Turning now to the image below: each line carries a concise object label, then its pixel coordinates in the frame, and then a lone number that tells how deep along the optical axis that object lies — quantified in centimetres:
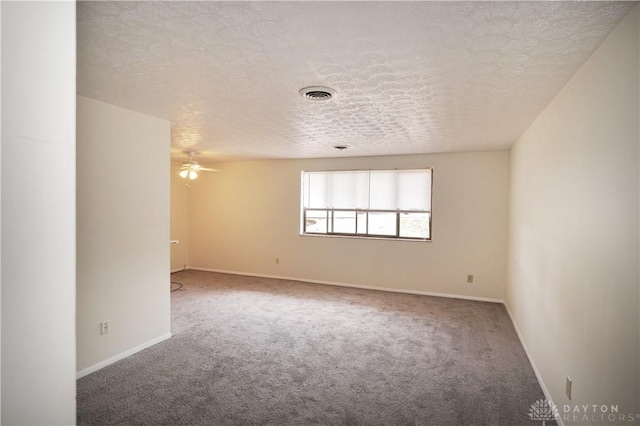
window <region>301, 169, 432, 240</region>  582
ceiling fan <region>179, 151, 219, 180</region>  547
